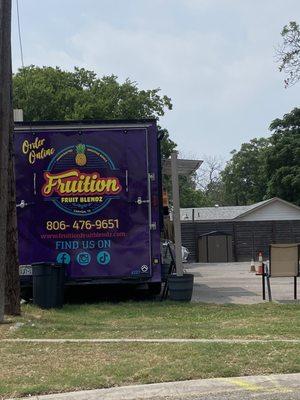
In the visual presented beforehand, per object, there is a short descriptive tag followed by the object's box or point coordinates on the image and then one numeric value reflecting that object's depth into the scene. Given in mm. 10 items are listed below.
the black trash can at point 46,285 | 10648
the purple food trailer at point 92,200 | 11273
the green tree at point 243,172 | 73188
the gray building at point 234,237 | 32125
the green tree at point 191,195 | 63469
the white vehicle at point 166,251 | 12555
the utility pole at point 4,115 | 8867
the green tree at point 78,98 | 31438
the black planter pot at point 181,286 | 11212
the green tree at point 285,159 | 44938
